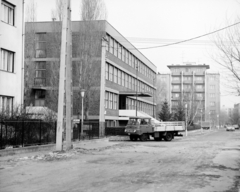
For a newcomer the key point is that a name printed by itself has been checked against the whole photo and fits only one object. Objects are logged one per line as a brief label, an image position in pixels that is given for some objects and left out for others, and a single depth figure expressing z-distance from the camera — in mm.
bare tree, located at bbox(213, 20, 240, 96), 21141
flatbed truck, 32688
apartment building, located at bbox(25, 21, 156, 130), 38312
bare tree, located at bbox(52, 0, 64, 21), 38688
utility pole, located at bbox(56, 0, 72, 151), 18797
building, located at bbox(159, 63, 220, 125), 125250
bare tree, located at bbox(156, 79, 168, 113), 100762
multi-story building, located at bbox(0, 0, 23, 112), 23703
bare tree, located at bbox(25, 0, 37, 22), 42538
